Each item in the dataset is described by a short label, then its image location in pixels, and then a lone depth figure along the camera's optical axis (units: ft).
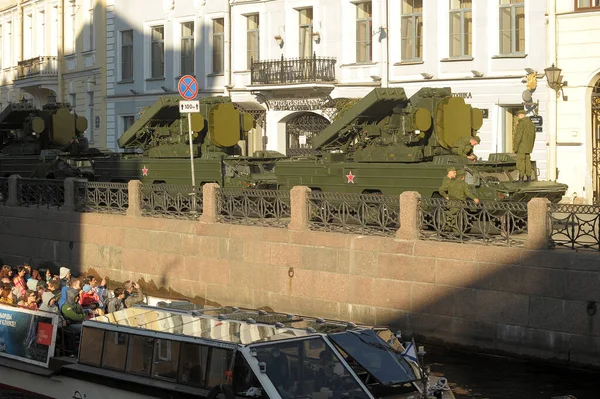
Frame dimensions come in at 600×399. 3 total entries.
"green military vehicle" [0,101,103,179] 101.81
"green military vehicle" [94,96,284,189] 88.79
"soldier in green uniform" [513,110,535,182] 72.54
